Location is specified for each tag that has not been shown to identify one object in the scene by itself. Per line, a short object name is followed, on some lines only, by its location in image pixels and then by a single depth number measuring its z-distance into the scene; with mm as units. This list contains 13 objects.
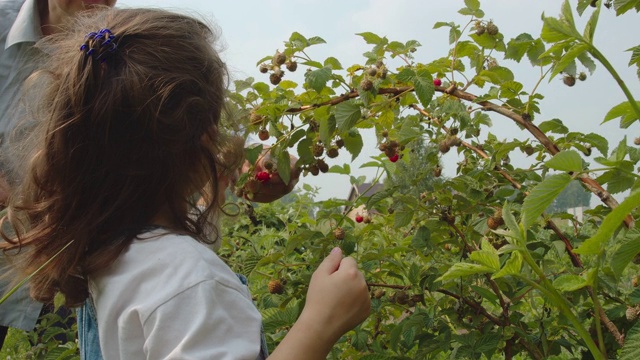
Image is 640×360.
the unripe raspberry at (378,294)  1764
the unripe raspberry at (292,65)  1770
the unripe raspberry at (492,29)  1779
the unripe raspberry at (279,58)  1755
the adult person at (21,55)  2217
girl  1175
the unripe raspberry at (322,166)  1806
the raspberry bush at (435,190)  1622
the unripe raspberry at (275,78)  1797
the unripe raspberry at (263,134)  1783
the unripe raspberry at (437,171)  1813
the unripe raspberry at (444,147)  1788
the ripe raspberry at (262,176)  1866
